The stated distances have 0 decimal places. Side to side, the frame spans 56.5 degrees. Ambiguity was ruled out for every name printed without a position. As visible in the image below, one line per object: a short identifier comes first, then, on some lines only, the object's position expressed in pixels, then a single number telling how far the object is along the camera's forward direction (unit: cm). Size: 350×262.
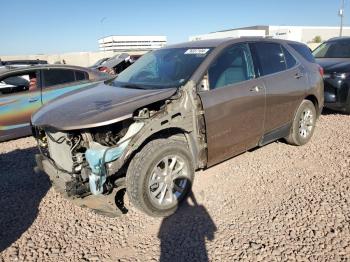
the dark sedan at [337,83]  691
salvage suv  319
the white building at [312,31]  7331
